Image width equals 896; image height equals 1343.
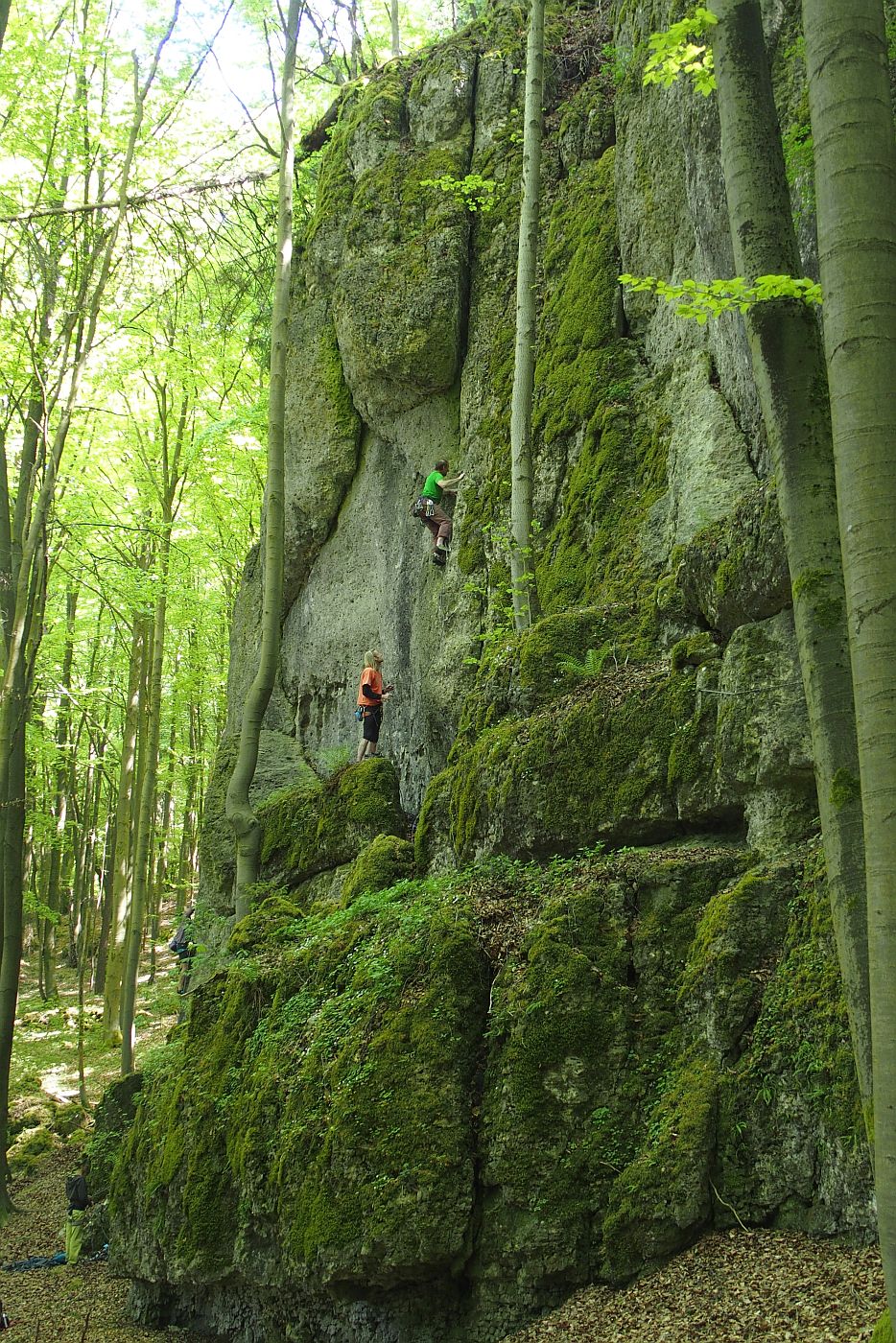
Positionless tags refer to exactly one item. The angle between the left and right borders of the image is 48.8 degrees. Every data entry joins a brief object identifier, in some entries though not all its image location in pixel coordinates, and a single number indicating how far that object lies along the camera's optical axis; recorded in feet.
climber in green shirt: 45.85
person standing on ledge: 46.32
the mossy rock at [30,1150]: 50.80
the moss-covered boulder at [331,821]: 40.75
